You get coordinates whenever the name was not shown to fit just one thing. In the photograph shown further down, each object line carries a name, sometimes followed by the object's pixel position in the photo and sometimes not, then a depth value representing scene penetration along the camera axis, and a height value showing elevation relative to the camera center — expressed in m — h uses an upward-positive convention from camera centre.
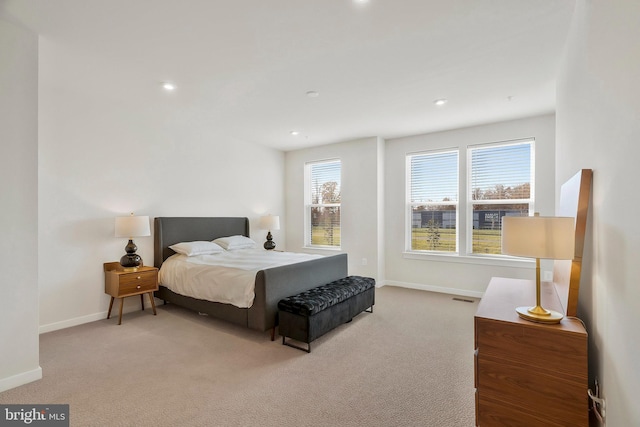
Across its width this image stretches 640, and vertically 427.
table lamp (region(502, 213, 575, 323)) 1.49 -0.14
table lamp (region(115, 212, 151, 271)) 3.59 -0.24
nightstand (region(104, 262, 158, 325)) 3.49 -0.84
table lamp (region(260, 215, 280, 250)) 5.67 -0.22
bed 2.98 -0.72
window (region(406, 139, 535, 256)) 4.38 +0.29
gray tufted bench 2.79 -0.99
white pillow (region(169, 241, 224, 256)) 4.09 -0.51
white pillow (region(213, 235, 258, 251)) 4.74 -0.49
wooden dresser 1.41 -0.79
